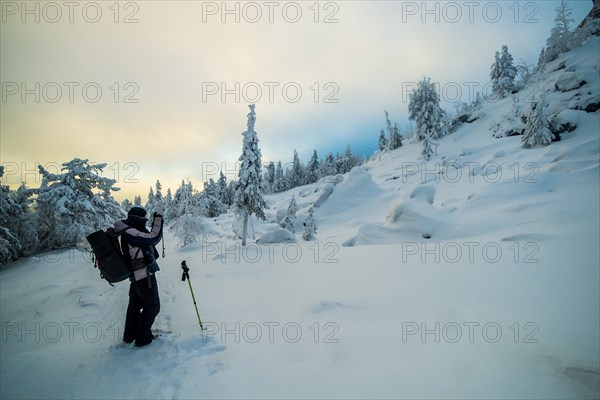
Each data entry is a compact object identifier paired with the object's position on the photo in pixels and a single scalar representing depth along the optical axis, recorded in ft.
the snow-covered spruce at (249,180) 83.66
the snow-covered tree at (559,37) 153.89
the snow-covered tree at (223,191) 253.44
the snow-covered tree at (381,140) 296.40
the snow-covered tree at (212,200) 219.94
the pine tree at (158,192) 233.70
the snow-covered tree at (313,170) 294.87
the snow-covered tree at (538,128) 86.02
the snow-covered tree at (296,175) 293.23
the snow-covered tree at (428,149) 146.51
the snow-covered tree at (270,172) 303.68
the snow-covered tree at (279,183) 282.97
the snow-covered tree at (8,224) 56.59
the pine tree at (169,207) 213.01
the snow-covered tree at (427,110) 174.81
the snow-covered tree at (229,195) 267.80
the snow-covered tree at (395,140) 218.52
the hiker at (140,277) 15.40
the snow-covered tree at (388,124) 220.57
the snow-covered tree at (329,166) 279.28
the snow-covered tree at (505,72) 173.47
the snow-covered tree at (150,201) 239.01
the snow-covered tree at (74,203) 53.98
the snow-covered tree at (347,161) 278.67
